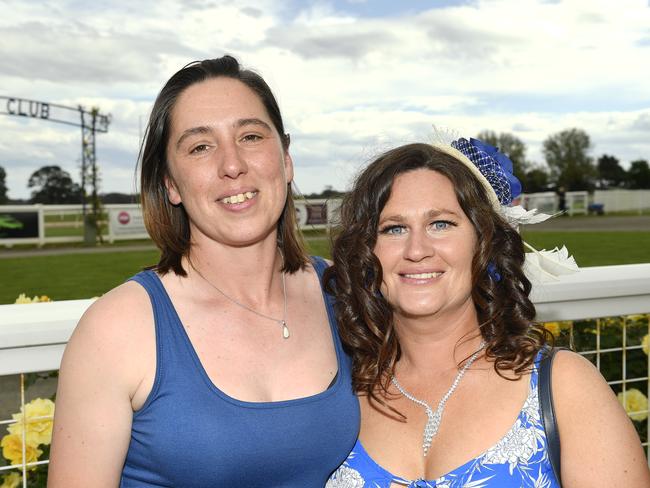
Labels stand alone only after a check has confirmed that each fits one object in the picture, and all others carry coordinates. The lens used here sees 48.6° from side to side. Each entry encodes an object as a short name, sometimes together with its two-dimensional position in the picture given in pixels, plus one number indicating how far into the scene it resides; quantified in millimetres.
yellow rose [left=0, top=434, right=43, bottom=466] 2396
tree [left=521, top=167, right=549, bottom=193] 60212
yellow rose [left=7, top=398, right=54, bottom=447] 2391
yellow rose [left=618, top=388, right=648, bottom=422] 3150
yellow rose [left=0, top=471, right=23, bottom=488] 2518
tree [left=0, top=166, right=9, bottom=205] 36119
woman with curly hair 1730
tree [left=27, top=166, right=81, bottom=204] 52188
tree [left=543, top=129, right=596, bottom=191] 63500
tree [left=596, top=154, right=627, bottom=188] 74750
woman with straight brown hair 1662
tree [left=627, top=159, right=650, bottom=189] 72125
